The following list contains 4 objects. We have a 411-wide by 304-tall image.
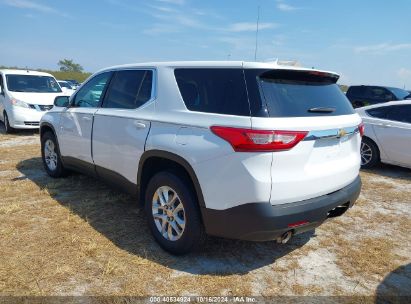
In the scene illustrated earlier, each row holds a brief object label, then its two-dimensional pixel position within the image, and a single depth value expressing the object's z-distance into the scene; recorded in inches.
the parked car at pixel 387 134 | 260.5
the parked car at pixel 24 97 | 403.5
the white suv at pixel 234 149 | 107.1
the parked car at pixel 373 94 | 542.3
